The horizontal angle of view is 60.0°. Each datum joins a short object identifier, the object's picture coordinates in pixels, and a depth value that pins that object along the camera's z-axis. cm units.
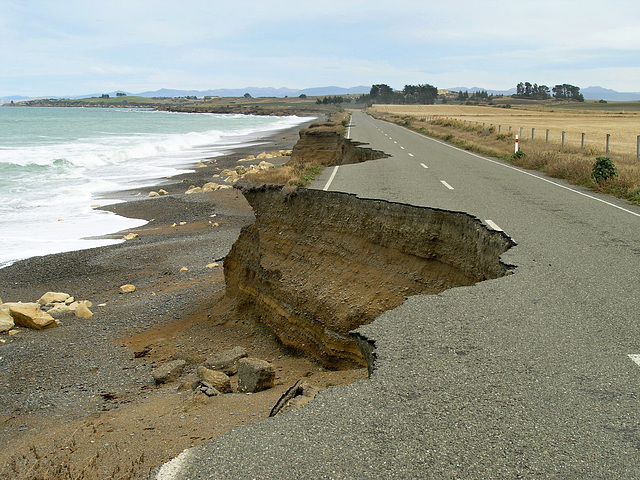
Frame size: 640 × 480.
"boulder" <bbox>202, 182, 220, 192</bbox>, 2973
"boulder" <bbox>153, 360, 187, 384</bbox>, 922
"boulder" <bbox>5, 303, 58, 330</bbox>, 1213
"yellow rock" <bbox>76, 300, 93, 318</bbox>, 1308
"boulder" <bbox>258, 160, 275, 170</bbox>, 3466
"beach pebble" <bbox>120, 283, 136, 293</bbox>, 1506
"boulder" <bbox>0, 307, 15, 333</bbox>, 1208
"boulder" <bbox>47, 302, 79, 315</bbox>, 1329
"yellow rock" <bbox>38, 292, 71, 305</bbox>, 1416
